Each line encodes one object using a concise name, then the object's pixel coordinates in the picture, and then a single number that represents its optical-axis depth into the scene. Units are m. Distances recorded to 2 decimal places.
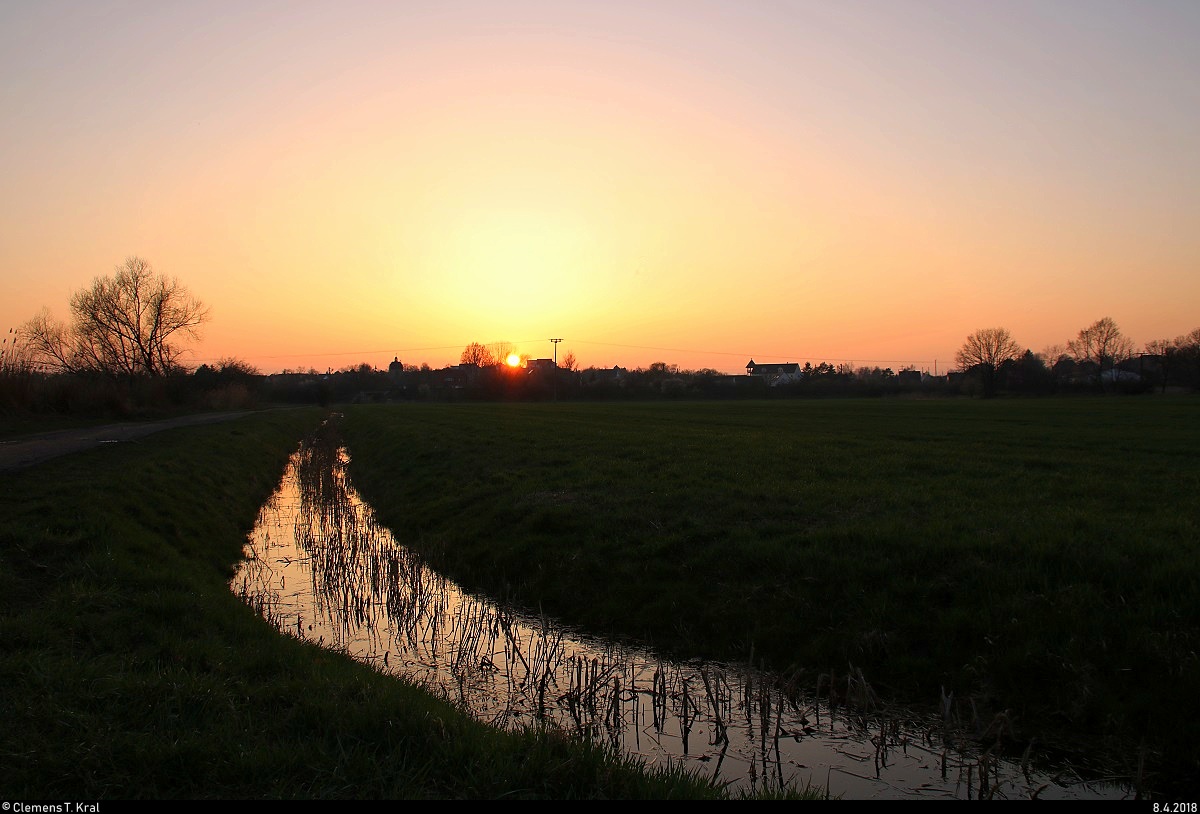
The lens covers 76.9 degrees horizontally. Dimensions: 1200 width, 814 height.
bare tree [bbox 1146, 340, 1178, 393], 112.48
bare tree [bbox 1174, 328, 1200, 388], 106.19
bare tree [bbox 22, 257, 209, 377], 72.94
